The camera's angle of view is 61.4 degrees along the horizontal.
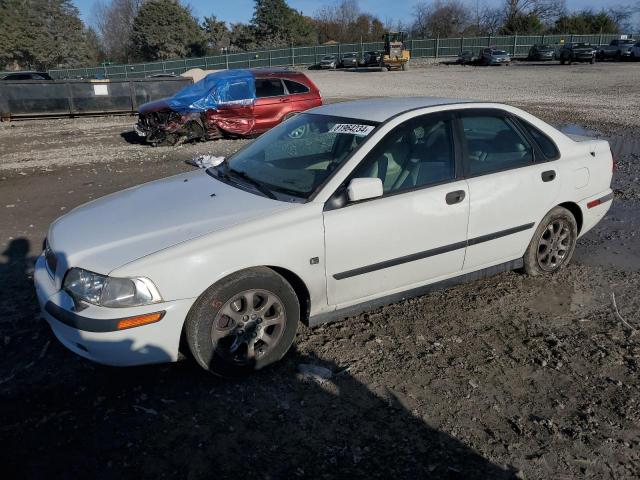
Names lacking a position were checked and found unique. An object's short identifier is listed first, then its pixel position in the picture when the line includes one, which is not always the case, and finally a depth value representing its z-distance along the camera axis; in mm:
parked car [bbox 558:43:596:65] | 40031
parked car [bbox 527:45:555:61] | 45281
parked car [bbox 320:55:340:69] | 51656
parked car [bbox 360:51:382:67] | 47172
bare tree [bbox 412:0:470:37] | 82188
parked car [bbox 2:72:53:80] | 22938
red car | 11969
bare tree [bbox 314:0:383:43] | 86312
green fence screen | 52250
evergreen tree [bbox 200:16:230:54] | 80125
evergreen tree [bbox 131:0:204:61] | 71125
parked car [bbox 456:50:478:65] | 46353
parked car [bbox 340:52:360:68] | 49919
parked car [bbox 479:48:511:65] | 43719
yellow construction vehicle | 42969
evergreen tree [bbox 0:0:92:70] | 64000
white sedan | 2938
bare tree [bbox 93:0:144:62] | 93438
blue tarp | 12109
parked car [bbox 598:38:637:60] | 42062
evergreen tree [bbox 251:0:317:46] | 75438
